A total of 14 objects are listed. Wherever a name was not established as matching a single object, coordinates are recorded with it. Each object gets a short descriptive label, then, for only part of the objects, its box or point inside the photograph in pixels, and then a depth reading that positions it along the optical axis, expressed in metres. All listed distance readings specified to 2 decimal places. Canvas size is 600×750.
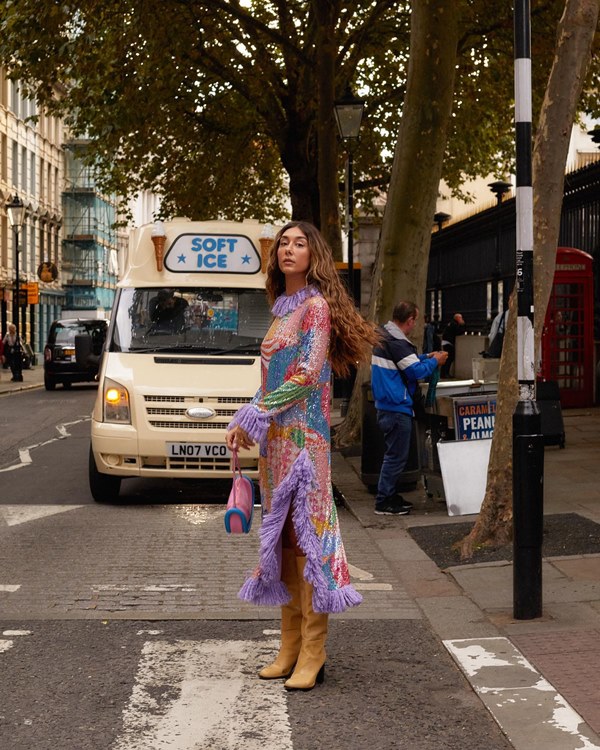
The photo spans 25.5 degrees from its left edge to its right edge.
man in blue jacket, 10.25
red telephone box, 18.27
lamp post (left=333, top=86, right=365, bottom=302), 20.53
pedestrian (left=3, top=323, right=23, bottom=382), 39.53
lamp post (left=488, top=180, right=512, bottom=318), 24.16
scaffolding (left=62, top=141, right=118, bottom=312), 74.25
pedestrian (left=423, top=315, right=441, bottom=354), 31.47
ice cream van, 11.20
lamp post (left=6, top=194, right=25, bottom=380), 38.22
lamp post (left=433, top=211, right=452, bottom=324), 31.77
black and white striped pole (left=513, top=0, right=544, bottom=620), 6.42
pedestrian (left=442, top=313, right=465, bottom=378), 28.25
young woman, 5.27
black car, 34.34
